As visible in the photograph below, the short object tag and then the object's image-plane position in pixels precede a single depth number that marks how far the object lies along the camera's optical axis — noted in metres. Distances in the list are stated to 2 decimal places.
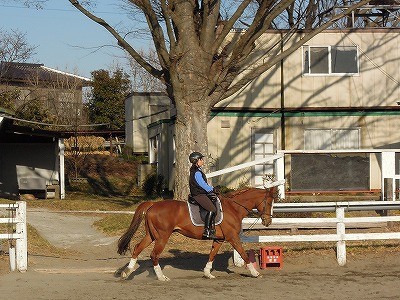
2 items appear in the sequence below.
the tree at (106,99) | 61.38
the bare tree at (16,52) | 54.28
